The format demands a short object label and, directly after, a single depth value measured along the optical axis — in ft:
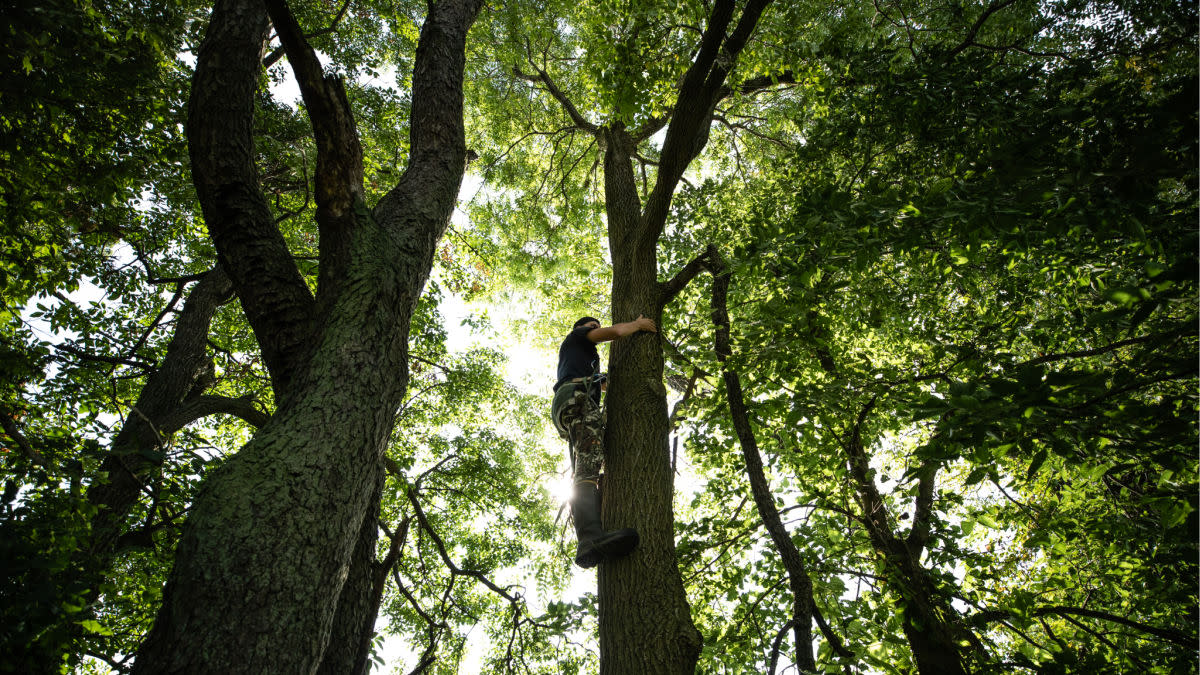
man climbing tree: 8.97
